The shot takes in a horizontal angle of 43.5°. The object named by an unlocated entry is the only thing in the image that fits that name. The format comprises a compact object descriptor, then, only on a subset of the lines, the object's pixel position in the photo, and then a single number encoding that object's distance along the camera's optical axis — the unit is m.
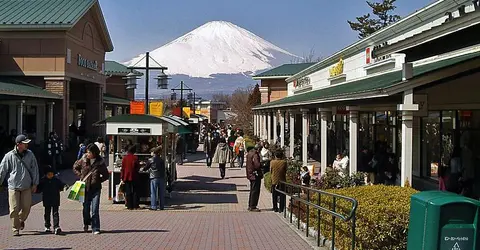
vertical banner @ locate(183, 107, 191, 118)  49.51
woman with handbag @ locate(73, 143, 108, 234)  10.98
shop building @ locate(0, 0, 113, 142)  31.02
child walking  10.82
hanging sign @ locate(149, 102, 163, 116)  27.32
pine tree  62.41
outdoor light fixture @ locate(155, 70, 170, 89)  25.92
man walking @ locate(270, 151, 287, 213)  15.30
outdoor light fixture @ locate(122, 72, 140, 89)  25.68
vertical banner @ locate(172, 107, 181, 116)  46.09
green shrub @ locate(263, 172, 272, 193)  19.55
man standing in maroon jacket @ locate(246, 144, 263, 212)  15.55
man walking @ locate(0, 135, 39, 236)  10.38
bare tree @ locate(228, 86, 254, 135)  69.51
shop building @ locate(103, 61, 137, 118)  52.51
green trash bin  5.95
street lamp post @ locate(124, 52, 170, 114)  24.55
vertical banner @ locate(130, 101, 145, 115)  25.32
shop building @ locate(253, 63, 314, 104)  56.12
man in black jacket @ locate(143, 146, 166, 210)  15.24
